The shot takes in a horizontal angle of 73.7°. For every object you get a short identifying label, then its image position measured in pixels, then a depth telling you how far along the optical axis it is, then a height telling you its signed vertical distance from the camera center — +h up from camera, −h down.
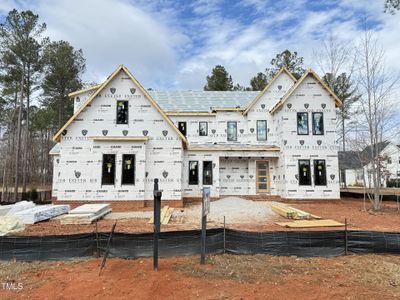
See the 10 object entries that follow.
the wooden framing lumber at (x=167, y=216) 10.89 -1.83
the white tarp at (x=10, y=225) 9.75 -1.88
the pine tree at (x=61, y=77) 31.00 +11.72
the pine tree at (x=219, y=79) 37.25 +13.38
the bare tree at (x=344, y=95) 30.90 +9.52
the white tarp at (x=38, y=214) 11.01 -1.68
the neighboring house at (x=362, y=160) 16.19 +1.19
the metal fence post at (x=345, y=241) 7.19 -1.76
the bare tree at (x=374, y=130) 15.66 +2.78
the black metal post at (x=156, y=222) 6.15 -1.10
